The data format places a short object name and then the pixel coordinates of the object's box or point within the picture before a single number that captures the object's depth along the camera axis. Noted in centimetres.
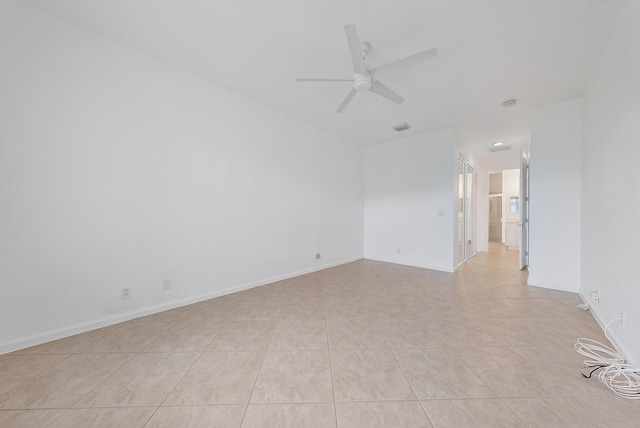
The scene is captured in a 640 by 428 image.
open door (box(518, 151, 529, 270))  413
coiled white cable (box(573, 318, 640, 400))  136
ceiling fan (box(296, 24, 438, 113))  177
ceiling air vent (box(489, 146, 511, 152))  504
